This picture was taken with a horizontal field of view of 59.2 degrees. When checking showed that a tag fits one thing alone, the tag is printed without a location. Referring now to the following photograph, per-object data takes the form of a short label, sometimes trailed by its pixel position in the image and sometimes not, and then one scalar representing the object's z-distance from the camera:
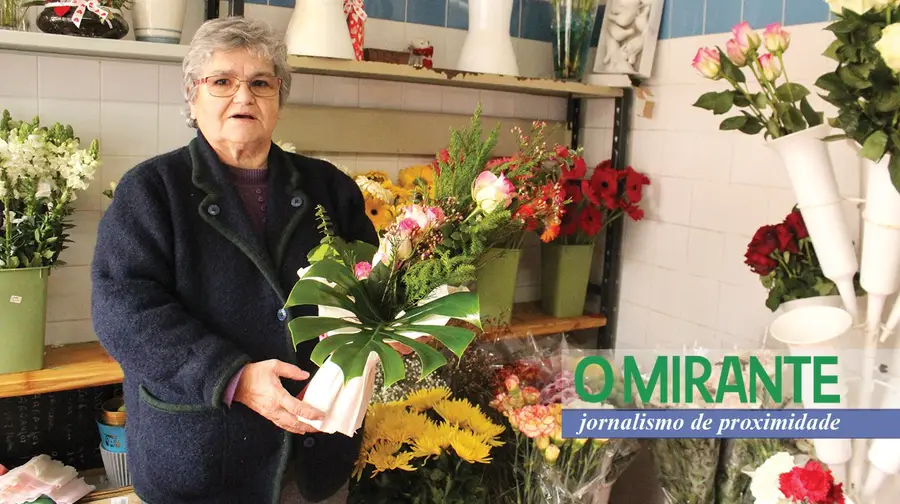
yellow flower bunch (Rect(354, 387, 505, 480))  1.67
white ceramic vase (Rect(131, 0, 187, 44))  1.88
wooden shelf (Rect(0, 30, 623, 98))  1.73
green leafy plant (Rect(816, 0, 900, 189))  1.23
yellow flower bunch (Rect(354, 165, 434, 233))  2.12
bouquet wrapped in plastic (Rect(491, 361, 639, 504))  1.66
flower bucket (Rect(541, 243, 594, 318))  2.54
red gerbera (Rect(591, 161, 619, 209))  2.44
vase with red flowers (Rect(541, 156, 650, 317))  2.44
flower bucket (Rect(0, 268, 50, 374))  1.72
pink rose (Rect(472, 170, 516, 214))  1.18
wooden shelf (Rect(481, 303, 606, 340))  2.45
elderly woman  1.32
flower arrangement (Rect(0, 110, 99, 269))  1.70
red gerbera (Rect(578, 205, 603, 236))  2.46
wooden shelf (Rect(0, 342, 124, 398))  1.74
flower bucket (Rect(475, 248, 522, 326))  2.31
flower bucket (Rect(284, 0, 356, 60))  2.00
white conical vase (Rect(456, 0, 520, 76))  2.33
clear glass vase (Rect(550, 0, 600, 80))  2.45
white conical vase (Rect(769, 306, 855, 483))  1.39
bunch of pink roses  1.36
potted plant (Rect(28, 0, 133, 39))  1.77
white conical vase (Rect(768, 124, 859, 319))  1.37
